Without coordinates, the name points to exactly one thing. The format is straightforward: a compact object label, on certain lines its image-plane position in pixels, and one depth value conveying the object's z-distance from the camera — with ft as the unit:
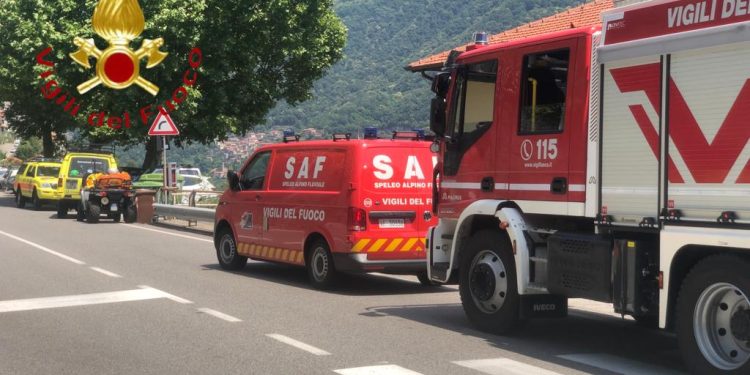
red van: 38.06
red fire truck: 21.43
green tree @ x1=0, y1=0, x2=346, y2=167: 119.34
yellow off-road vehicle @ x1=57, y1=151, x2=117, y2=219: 98.32
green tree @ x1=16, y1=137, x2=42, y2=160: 312.21
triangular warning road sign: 84.33
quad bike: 88.79
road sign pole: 87.15
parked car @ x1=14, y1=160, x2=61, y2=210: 111.14
